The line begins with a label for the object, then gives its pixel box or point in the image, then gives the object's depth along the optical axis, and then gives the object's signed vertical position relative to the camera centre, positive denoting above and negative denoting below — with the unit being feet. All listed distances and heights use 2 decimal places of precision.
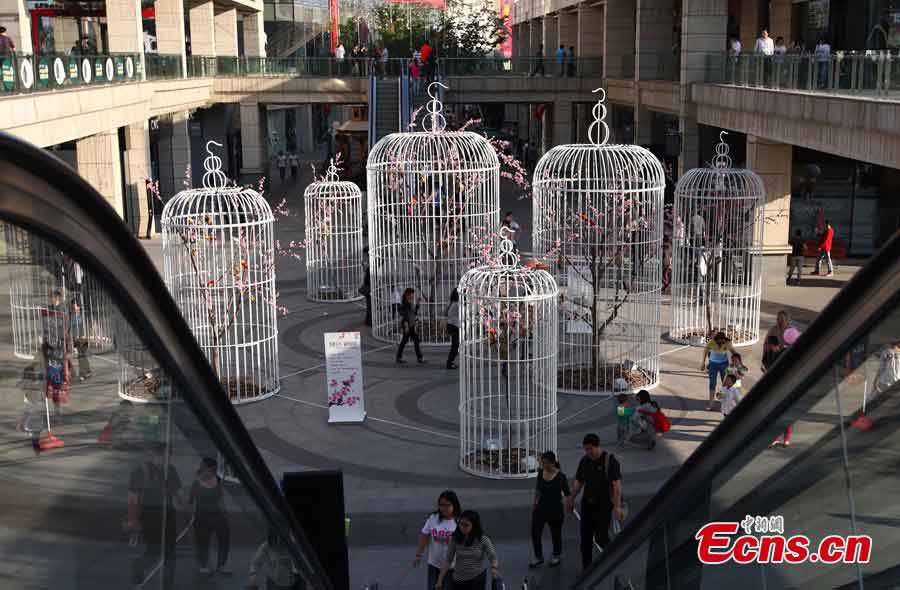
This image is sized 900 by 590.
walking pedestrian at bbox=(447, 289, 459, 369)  53.62 -11.52
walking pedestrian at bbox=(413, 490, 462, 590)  28.19 -11.56
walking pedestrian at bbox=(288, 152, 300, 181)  150.00 -10.12
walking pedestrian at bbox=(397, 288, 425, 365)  54.54 -11.88
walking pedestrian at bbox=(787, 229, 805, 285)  74.90 -12.48
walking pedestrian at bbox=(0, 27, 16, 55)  61.09 +3.03
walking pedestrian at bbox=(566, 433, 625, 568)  30.22 -11.35
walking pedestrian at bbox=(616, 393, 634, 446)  41.91 -12.89
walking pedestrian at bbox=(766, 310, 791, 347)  44.29 -9.98
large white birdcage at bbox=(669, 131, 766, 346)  59.21 -9.73
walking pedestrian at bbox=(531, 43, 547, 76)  126.21 +2.65
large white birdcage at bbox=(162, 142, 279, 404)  48.67 -8.52
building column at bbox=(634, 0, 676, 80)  104.94 +4.76
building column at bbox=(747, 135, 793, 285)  72.64 -7.55
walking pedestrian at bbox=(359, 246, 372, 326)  63.31 -11.79
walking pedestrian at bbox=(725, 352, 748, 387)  44.62 -11.70
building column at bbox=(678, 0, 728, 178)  84.02 +4.09
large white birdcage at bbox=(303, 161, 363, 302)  71.56 -10.42
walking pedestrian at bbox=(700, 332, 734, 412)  46.14 -11.61
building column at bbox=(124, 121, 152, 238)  96.43 -7.22
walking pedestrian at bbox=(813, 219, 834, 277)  76.59 -11.51
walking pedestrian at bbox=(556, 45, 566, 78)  127.75 +2.75
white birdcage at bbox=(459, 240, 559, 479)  40.14 -10.55
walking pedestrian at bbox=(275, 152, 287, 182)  150.02 -10.06
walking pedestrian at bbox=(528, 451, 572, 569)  30.60 -11.79
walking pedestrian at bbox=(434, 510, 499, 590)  26.32 -11.38
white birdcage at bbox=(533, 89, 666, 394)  50.83 -8.35
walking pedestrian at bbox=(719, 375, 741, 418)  42.37 -12.23
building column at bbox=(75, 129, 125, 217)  82.58 -4.98
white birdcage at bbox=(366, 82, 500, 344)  58.65 -7.11
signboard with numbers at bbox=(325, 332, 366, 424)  45.47 -12.18
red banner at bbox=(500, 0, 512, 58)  194.49 +13.43
